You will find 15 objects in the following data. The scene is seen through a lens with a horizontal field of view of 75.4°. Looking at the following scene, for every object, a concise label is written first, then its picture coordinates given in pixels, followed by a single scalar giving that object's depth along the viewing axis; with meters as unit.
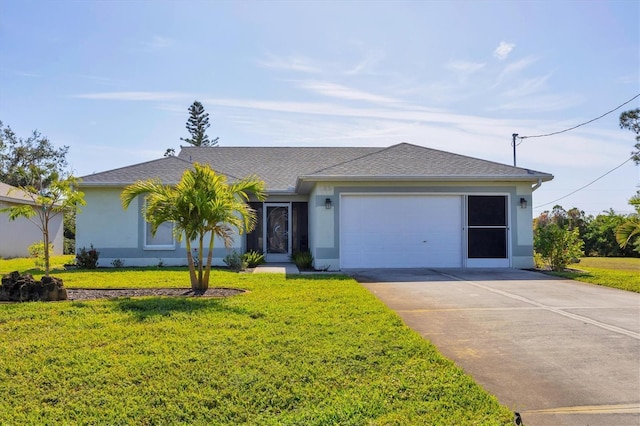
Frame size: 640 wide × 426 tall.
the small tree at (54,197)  9.22
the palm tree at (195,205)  8.45
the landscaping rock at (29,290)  7.55
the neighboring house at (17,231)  19.00
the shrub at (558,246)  13.39
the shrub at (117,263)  13.90
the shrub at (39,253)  12.81
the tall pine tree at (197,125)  41.56
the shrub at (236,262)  13.04
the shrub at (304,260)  13.51
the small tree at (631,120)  25.42
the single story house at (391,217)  13.24
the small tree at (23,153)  34.85
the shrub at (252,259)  13.69
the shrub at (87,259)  13.59
